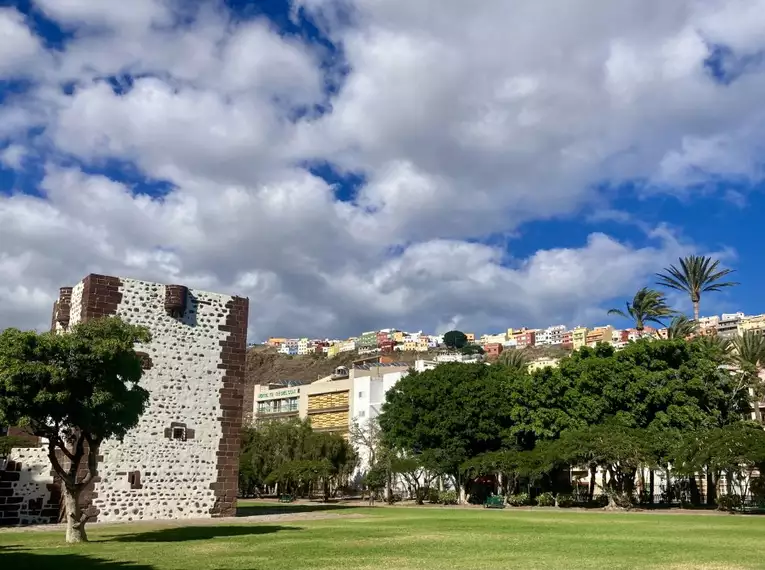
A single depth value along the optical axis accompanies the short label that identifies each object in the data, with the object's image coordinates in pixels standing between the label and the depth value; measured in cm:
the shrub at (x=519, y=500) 4581
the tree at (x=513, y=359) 6906
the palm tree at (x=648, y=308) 5878
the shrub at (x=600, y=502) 4278
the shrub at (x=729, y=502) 3669
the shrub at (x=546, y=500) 4509
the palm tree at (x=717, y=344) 4662
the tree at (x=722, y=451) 3434
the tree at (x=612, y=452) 3791
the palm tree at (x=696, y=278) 5734
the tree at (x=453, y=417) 4891
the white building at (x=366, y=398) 7200
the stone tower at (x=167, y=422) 2697
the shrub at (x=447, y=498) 5009
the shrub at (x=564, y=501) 4415
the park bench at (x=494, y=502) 4323
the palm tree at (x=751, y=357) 4681
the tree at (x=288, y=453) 5699
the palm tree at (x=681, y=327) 5616
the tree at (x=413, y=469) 4969
